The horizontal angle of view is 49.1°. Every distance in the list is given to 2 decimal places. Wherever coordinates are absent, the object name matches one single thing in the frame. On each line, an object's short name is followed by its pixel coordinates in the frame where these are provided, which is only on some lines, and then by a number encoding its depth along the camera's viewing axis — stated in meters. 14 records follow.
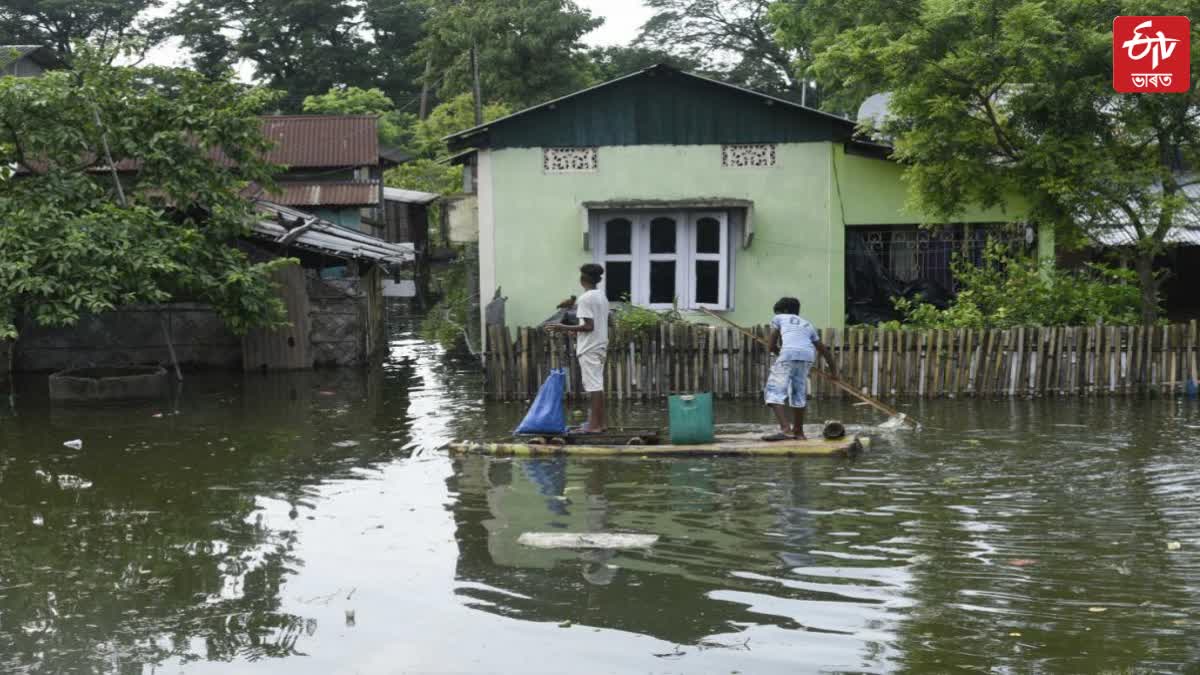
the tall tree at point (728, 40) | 50.84
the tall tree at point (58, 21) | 51.53
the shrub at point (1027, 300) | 16.61
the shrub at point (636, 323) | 16.03
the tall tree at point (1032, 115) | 15.84
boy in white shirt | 12.65
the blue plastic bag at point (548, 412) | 12.30
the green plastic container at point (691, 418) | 12.31
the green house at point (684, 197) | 19.05
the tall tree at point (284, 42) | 53.88
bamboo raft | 11.88
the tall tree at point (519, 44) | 45.72
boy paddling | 12.38
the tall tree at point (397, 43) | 55.59
